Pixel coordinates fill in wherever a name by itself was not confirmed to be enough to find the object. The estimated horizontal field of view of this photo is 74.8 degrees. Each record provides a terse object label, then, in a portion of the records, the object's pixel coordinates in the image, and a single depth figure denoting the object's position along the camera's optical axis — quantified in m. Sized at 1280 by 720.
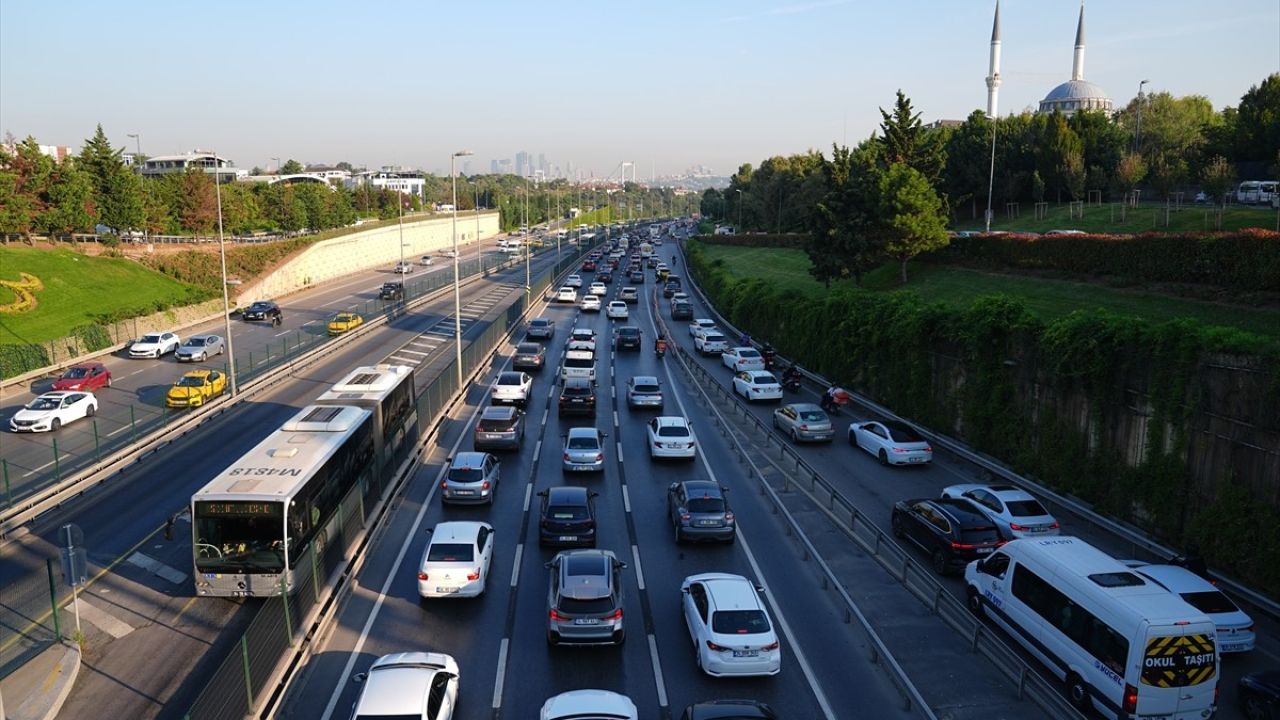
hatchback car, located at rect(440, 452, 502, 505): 22.72
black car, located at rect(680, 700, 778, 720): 11.30
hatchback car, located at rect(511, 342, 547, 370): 42.56
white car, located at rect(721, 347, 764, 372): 42.50
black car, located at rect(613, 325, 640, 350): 50.03
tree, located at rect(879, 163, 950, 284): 48.97
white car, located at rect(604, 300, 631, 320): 62.00
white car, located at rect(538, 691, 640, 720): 11.34
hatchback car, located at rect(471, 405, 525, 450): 28.20
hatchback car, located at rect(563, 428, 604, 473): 26.05
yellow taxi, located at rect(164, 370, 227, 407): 33.72
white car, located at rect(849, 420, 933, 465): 27.48
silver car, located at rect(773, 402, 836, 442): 29.97
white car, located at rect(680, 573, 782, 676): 13.93
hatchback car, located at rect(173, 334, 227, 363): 44.22
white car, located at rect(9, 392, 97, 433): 30.39
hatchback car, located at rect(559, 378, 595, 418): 33.25
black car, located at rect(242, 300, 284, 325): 58.44
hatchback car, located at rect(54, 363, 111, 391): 35.91
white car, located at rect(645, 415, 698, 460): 27.44
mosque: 142.75
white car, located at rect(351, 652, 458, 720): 11.49
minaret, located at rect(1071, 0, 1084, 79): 144.88
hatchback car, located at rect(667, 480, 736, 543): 20.30
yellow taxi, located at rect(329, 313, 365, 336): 51.50
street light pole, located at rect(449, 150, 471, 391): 36.12
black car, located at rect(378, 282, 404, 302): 69.19
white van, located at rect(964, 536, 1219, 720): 12.35
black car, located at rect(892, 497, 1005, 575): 18.59
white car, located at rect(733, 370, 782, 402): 37.34
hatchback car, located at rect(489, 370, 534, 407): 34.53
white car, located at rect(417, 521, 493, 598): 16.84
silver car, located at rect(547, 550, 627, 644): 14.94
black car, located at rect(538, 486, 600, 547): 19.83
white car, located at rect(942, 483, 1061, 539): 19.92
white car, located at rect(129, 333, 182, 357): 45.09
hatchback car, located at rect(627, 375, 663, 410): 34.94
